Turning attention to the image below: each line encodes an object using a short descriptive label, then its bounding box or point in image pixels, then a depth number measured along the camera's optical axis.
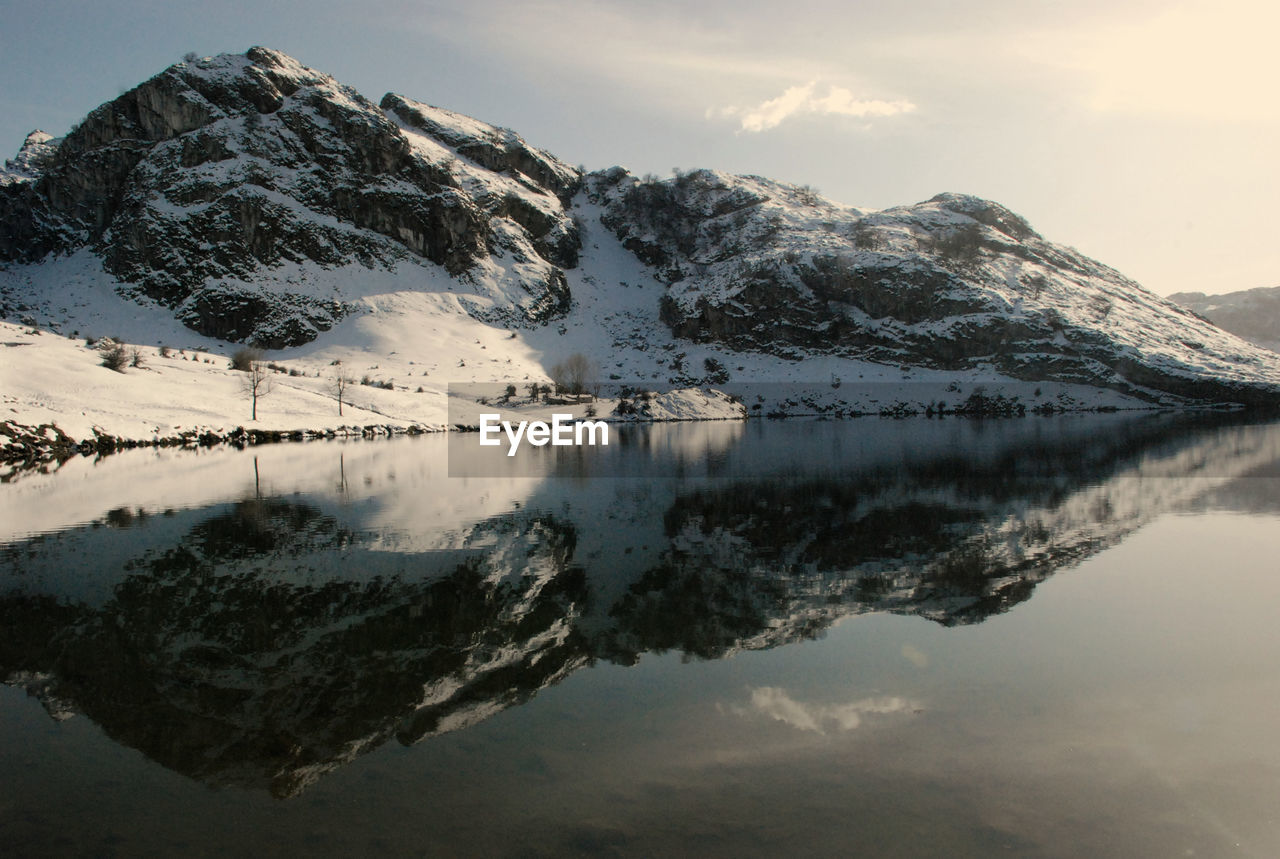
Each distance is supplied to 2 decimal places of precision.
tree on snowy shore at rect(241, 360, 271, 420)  56.27
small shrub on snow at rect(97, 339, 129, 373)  52.25
